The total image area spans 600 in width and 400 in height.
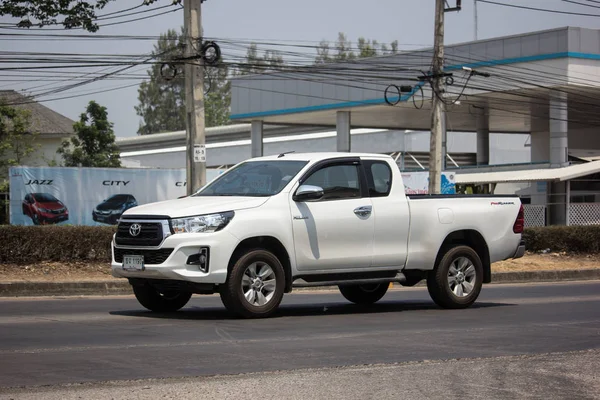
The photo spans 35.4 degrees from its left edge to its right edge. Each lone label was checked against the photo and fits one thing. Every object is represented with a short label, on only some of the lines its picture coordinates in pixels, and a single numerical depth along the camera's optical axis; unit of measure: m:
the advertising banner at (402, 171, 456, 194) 33.69
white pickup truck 10.61
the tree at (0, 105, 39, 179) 49.75
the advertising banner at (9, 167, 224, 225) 32.59
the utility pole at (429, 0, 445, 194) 26.61
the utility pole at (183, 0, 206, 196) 20.42
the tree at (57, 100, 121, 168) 53.78
